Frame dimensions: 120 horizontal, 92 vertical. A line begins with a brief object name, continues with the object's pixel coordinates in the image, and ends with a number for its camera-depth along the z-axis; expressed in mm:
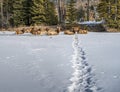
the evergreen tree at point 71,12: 27201
